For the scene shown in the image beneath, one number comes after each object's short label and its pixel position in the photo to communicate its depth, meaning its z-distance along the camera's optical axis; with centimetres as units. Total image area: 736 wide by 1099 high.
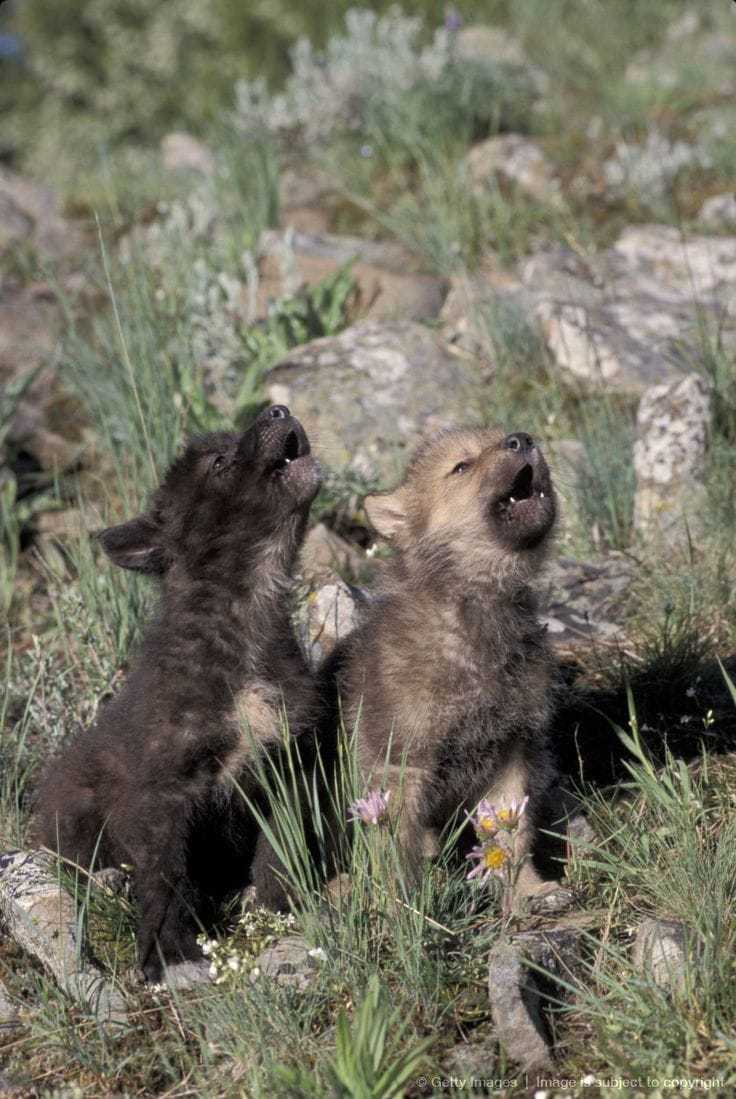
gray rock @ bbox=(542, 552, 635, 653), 1056
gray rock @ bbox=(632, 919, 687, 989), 646
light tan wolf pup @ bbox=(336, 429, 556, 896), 778
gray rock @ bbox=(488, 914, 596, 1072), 638
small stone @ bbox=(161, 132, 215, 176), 2217
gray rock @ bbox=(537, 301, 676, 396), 1362
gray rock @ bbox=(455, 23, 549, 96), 2087
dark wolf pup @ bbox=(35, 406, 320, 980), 754
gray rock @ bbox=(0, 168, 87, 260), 1953
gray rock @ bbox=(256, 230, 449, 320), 1516
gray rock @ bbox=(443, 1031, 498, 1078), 629
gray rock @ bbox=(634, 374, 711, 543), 1157
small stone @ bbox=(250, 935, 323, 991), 689
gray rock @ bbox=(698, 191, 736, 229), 1653
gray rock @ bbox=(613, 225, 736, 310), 1520
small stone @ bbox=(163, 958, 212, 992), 710
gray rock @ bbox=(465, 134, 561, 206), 1792
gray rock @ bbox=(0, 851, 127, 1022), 714
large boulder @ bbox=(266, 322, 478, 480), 1324
